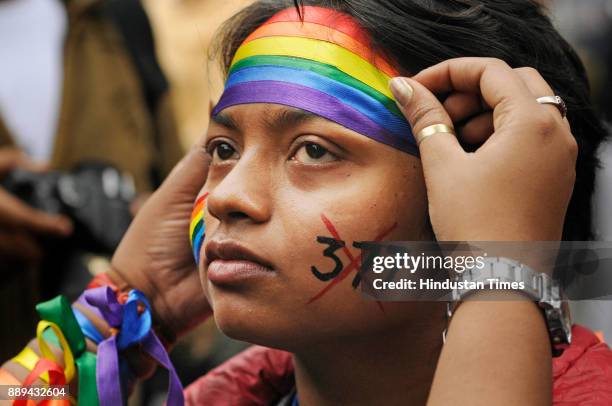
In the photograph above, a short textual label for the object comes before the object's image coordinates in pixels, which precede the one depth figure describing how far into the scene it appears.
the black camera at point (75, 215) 3.54
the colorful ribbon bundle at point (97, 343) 2.19
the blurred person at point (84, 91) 3.98
